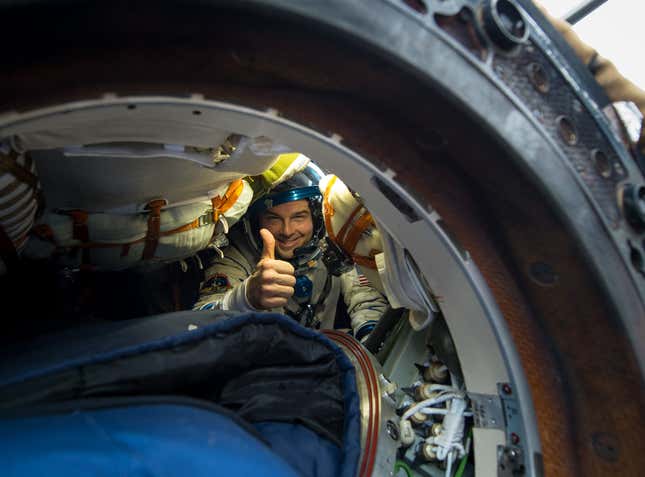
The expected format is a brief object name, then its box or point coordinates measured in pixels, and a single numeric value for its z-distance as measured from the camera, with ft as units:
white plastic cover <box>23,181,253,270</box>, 5.14
